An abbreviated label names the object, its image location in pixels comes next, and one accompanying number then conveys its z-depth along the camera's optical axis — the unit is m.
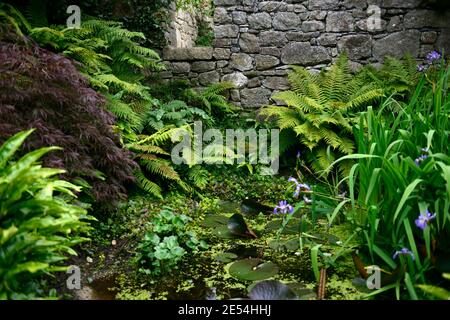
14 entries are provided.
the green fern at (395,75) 4.59
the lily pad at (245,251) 2.64
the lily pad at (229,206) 3.58
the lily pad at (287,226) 3.00
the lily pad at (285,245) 2.72
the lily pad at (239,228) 2.92
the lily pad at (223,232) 2.96
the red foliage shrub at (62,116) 2.62
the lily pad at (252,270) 2.35
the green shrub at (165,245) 2.43
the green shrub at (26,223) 1.78
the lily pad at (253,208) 3.45
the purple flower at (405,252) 1.96
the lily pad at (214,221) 3.19
